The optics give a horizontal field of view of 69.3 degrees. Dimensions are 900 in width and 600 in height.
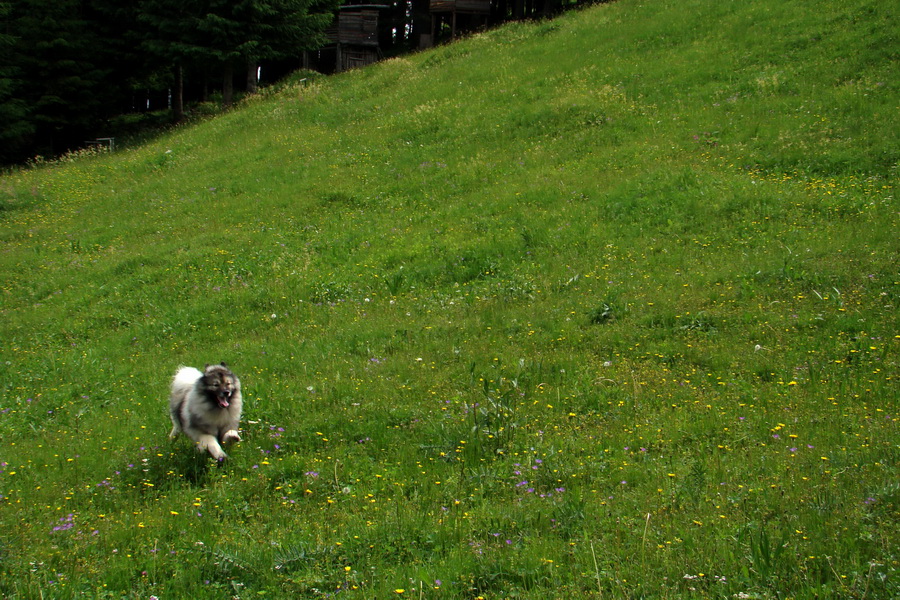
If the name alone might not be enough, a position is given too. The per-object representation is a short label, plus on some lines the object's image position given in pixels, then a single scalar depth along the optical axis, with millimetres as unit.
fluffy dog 7324
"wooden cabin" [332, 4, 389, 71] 45406
